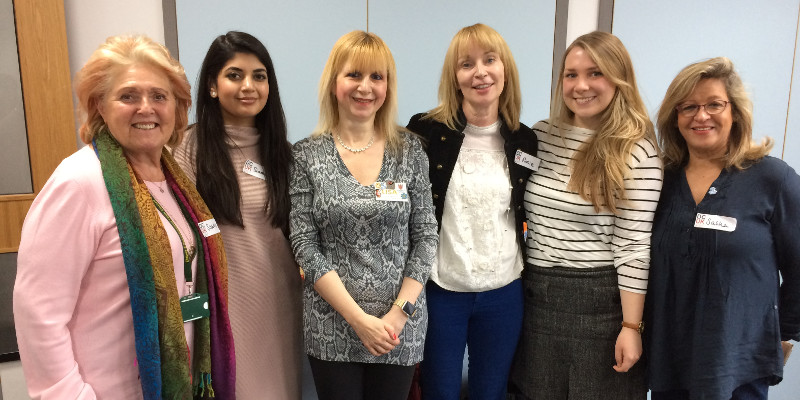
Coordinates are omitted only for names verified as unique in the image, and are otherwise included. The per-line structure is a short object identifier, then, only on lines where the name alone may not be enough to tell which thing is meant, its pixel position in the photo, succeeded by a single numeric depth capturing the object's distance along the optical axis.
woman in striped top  1.73
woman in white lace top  1.80
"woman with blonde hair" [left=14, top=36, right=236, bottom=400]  1.11
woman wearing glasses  1.63
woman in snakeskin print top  1.60
